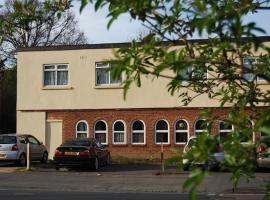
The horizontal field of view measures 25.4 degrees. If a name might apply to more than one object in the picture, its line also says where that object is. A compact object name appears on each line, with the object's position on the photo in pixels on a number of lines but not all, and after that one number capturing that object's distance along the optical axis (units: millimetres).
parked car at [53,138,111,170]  25062
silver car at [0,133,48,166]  26812
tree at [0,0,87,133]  54156
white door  33156
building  32156
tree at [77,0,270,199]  2717
